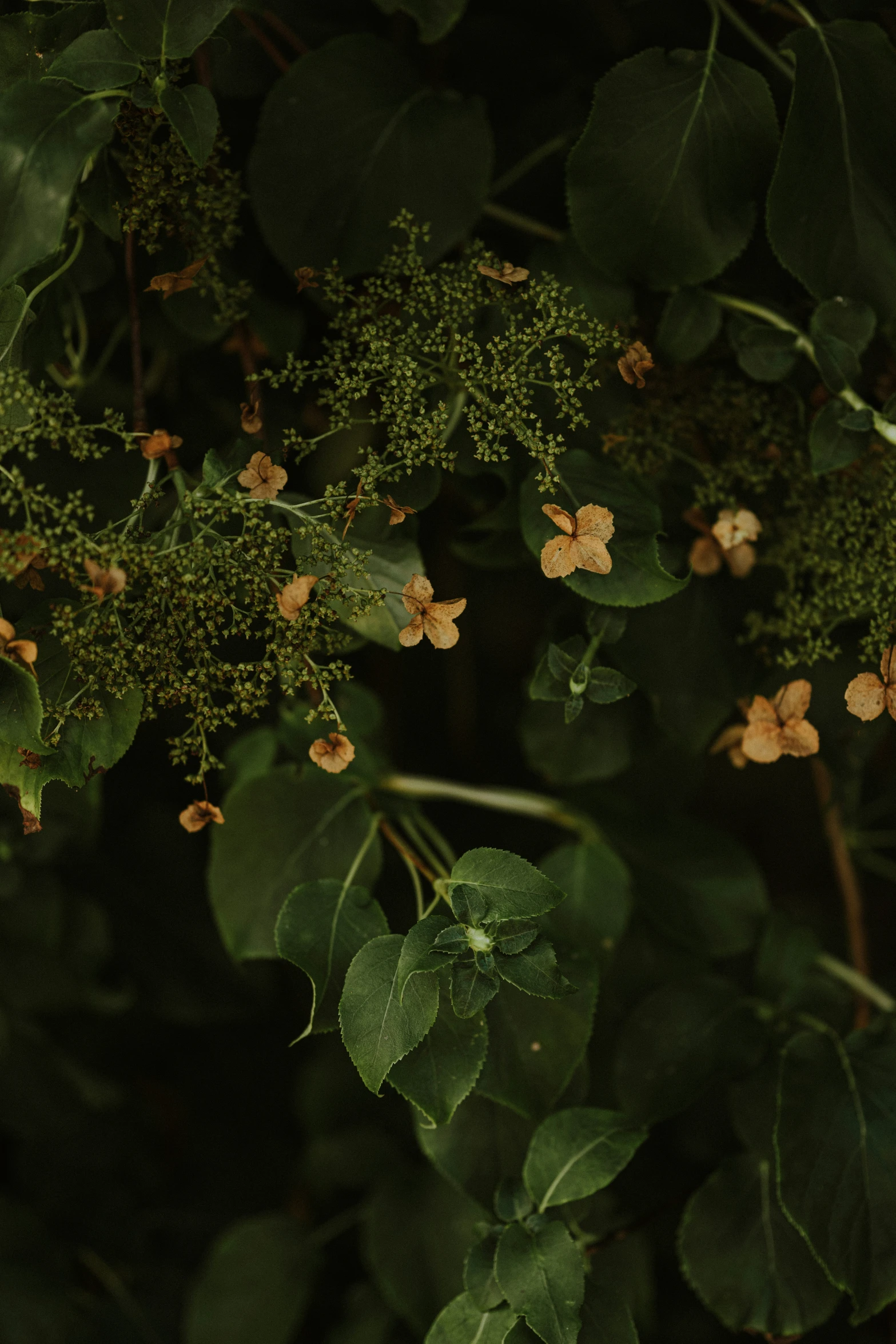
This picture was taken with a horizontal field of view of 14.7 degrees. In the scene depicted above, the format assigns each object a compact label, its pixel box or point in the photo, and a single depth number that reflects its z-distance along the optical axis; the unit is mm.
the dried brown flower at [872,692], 1348
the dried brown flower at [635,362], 1363
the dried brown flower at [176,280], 1371
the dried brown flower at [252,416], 1369
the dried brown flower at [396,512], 1342
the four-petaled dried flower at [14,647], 1305
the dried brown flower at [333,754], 1359
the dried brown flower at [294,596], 1319
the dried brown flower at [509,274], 1349
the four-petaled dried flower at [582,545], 1348
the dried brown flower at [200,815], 1357
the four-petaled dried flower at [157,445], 1349
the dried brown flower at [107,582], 1304
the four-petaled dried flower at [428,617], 1339
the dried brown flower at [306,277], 1382
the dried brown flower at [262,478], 1334
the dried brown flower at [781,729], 1376
